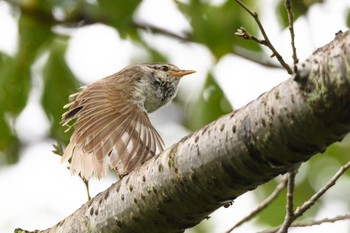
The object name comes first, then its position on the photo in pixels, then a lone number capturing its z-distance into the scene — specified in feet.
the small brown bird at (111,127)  26.30
